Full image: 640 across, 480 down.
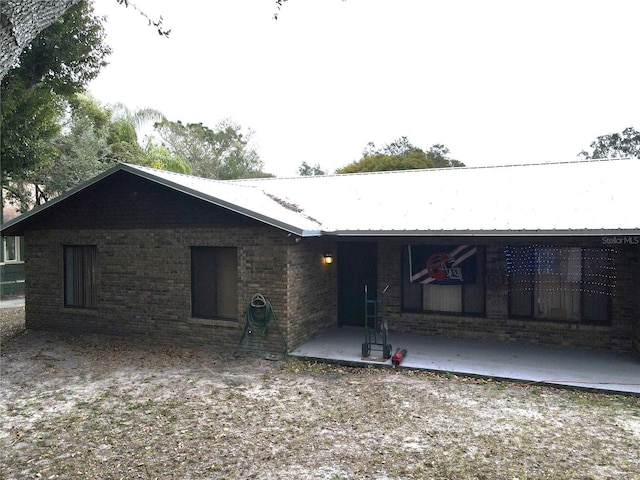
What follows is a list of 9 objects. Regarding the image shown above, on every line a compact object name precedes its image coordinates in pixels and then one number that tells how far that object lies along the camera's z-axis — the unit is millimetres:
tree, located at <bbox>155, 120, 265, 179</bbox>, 41719
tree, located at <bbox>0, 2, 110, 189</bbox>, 11250
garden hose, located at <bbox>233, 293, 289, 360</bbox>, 8539
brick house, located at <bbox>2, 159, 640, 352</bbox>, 8398
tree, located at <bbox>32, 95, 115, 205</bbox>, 19062
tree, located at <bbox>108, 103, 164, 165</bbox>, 22641
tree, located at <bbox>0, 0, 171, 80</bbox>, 3131
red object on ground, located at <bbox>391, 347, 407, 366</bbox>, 7777
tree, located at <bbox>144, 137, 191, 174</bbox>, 25866
